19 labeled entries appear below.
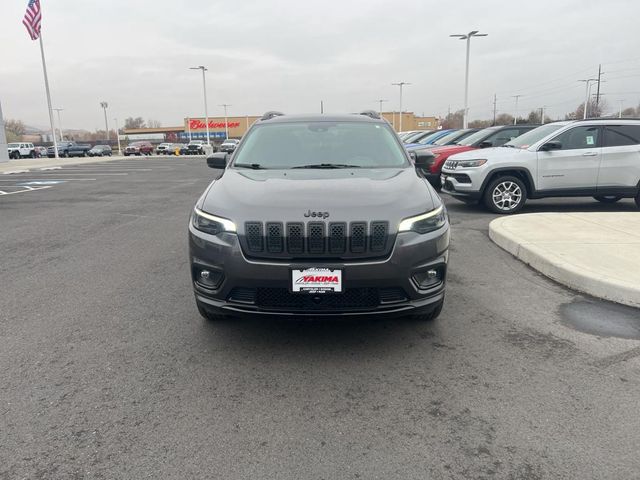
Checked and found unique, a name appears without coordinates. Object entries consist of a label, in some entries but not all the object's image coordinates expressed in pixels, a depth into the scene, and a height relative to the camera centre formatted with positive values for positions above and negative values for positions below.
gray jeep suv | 3.20 -0.72
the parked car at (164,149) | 55.41 -0.65
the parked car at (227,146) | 46.29 -0.39
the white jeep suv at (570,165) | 9.11 -0.54
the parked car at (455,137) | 14.83 +0.02
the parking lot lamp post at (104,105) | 66.88 +5.39
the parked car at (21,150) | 50.41 -0.46
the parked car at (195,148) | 54.34 -0.61
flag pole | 33.06 +3.63
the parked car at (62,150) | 52.22 -0.53
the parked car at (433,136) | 18.82 +0.08
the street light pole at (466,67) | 32.59 +4.97
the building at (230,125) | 93.31 +3.13
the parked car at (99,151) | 52.84 -0.74
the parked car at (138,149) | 54.37 -0.59
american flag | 28.66 +7.46
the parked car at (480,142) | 12.10 -0.12
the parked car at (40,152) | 53.13 -0.73
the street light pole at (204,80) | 53.75 +6.85
